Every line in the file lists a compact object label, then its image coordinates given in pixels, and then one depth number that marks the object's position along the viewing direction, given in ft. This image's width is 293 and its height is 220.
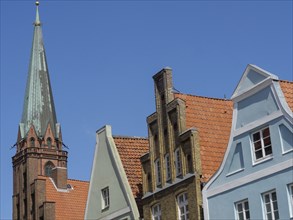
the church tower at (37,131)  314.96
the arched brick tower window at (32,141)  330.54
